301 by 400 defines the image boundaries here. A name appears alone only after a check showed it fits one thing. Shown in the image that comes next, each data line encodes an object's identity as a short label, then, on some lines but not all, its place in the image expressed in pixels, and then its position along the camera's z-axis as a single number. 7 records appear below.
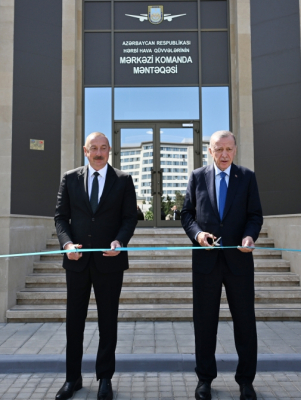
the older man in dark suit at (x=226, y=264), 3.33
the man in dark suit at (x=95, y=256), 3.39
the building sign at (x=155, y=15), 10.87
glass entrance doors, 10.64
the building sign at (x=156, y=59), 10.85
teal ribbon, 3.25
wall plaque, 8.82
